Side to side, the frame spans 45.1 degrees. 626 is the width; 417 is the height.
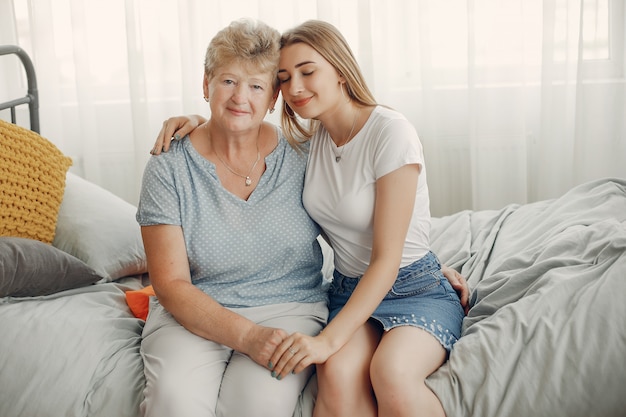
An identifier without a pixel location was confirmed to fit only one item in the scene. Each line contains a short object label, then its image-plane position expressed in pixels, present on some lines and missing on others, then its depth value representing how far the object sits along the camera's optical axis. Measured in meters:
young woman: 1.59
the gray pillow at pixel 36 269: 1.89
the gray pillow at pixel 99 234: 2.26
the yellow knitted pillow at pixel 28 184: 2.14
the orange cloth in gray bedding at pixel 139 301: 2.06
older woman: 1.71
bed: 1.56
